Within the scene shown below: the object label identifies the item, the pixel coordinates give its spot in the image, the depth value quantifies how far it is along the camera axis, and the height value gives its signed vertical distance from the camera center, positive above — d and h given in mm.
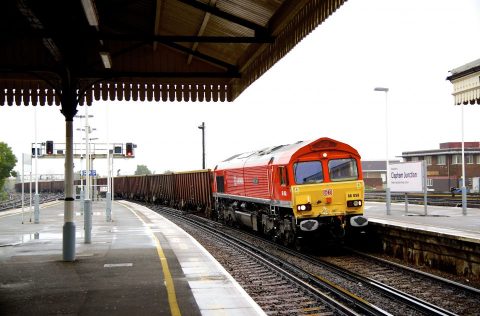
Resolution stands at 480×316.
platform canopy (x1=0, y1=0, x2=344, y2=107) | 9656 +2745
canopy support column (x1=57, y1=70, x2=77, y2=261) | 11633 +363
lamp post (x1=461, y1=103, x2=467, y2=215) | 22875 -1273
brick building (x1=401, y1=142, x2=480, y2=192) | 61062 +848
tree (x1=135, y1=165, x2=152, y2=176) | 197025 +2746
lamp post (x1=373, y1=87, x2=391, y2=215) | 25328 +2077
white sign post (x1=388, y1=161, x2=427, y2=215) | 24375 -139
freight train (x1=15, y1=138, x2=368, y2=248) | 15063 -477
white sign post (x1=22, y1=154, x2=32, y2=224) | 22097 +836
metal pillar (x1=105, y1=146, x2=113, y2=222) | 24384 -1520
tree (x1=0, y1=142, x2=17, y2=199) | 97625 +3477
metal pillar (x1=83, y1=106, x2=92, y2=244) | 15430 -1170
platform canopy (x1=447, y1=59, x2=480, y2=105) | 11891 +2076
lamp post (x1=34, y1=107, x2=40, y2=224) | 23569 -1332
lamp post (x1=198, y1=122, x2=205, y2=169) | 46156 +2761
